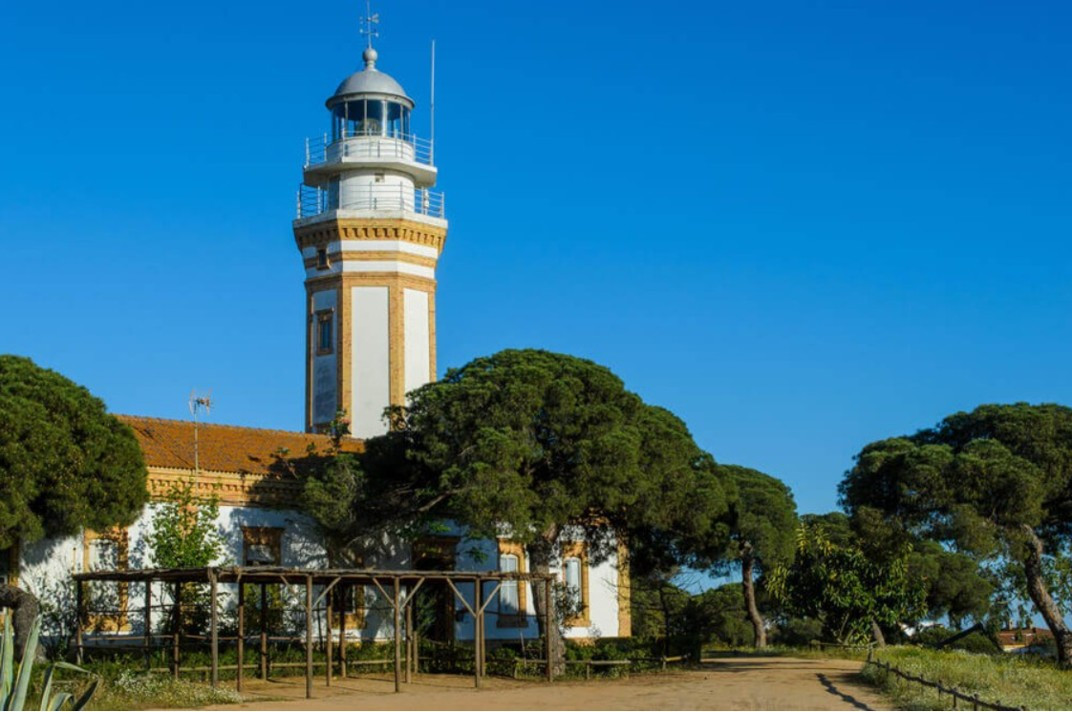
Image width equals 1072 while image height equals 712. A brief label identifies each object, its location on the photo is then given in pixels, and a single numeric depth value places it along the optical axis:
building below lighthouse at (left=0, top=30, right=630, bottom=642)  31.45
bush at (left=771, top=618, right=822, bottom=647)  47.44
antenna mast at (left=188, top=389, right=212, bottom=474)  32.81
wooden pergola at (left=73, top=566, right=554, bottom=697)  24.56
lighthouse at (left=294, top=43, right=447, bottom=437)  37.94
